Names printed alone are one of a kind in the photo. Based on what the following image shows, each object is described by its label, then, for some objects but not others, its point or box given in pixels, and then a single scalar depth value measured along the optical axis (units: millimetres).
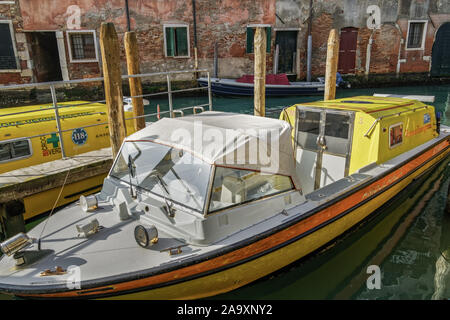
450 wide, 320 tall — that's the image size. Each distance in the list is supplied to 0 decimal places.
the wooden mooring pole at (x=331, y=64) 8406
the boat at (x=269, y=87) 17719
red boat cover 18000
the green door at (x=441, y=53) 21562
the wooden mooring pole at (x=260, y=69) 7449
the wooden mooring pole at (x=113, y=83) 5668
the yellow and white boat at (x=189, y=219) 3662
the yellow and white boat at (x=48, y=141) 5949
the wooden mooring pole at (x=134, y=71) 6926
